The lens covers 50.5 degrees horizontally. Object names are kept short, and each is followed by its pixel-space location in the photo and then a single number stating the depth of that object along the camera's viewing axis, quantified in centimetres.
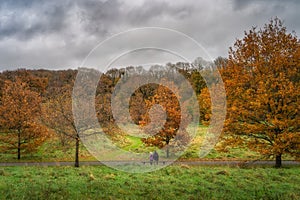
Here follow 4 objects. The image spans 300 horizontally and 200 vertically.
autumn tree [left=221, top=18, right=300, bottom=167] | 2138
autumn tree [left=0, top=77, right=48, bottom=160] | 3744
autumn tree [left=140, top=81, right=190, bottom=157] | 3281
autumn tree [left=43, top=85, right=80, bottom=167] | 3097
